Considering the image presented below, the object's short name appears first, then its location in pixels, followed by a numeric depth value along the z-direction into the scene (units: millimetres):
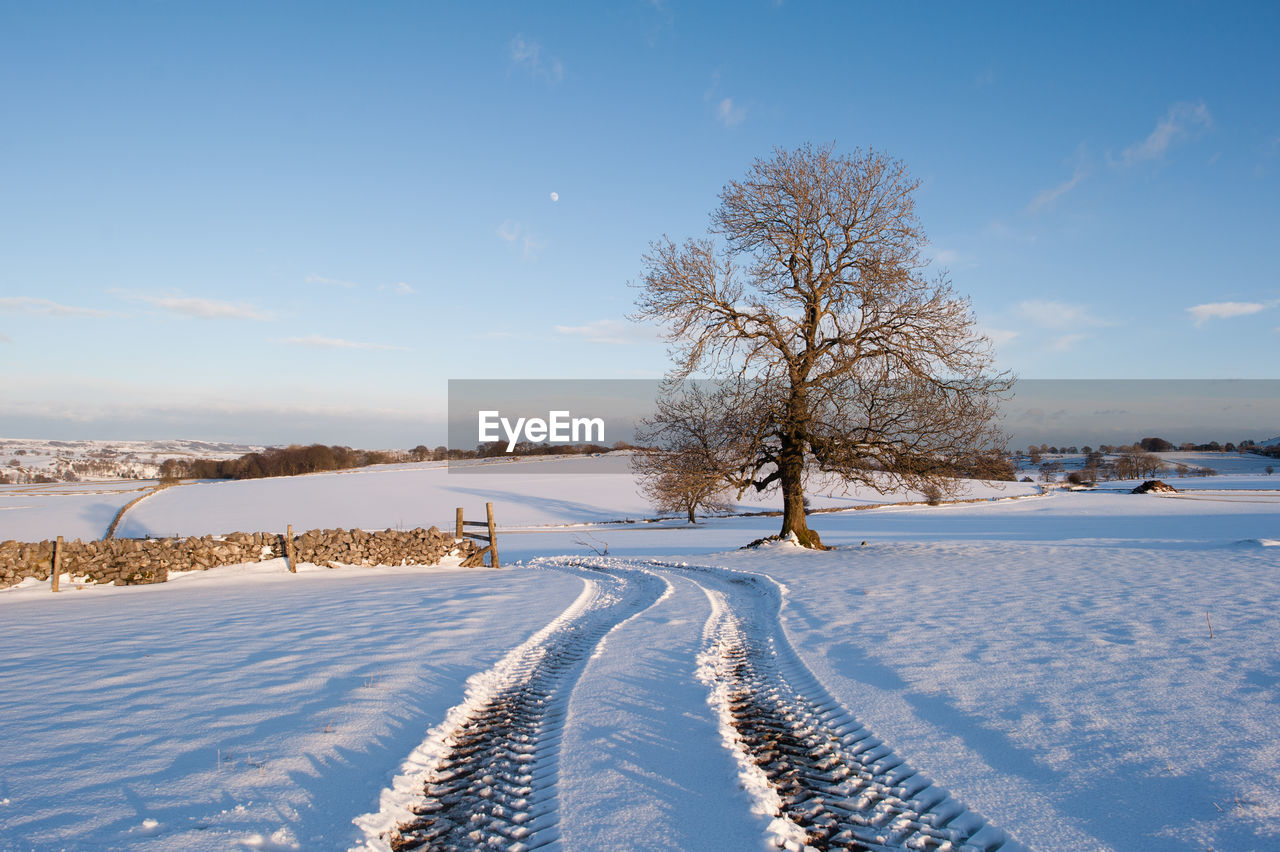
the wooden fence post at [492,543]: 18000
